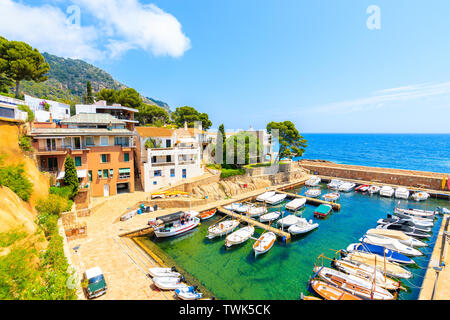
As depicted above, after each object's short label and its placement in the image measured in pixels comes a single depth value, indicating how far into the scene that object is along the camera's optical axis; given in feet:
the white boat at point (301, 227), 93.50
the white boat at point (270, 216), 105.98
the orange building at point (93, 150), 96.68
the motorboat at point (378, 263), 66.90
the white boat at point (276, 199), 130.31
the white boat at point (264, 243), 78.85
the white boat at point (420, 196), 140.15
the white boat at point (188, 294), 54.70
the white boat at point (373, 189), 155.12
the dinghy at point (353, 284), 57.93
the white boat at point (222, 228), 90.38
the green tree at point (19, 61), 119.75
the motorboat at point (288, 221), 99.81
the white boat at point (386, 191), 148.46
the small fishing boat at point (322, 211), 113.97
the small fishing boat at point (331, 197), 135.64
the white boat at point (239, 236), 83.97
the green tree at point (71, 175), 90.79
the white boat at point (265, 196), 132.30
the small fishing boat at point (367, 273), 61.84
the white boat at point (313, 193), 145.52
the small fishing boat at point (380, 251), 74.95
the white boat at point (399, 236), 84.79
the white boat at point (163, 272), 60.44
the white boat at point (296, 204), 122.52
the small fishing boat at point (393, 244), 79.28
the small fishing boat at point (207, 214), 106.89
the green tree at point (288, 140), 176.45
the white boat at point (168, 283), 57.00
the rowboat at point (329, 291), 58.23
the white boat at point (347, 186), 160.19
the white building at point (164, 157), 121.80
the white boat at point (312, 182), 171.22
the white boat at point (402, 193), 144.79
